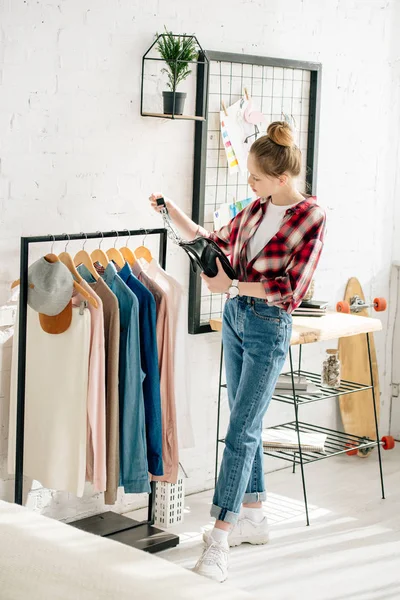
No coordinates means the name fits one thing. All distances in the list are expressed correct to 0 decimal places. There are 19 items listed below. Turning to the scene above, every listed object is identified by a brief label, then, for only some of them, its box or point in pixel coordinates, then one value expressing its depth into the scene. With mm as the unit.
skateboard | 4547
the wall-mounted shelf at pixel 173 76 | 3377
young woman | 2979
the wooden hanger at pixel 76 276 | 2896
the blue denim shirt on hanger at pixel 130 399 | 3018
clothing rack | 2883
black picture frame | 3637
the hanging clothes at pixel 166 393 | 3145
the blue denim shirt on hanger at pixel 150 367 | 3064
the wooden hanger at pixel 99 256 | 3150
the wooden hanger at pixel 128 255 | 3229
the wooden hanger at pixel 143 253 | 3312
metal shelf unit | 3667
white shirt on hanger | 2902
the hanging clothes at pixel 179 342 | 3168
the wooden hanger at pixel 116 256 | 3186
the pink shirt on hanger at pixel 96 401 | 2924
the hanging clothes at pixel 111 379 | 2980
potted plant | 3367
